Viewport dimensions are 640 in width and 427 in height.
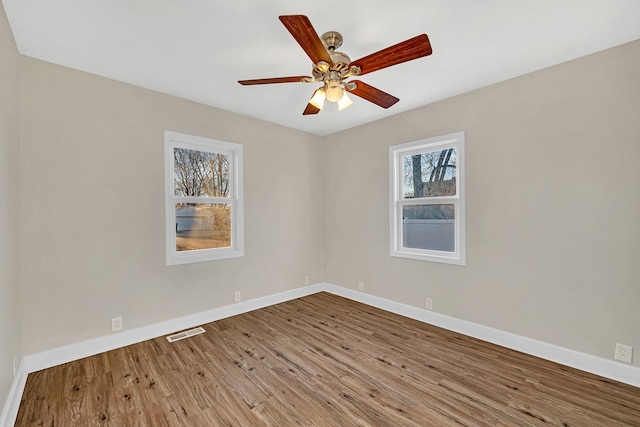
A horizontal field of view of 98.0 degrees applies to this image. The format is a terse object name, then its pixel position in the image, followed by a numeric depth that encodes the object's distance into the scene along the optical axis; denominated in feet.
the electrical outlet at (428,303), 10.85
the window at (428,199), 10.30
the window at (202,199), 10.21
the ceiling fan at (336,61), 5.01
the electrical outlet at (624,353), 7.04
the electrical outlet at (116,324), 8.82
